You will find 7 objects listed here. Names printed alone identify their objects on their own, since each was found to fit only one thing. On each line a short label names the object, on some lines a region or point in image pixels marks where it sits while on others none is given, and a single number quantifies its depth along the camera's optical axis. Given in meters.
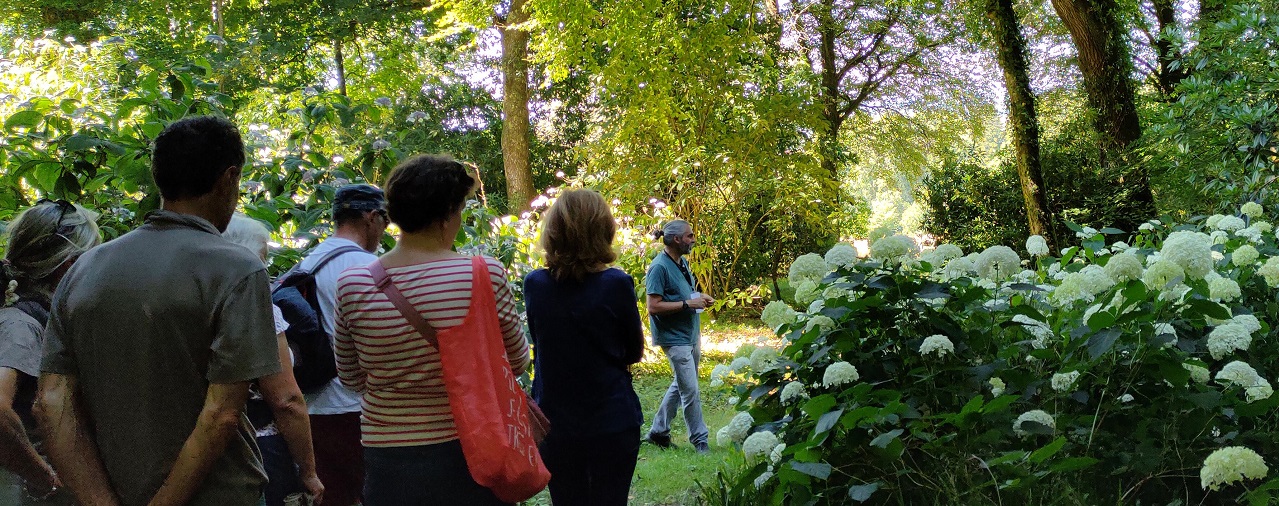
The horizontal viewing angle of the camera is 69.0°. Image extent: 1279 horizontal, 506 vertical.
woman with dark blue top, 3.30
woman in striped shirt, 2.43
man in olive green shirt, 1.99
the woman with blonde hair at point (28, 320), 2.49
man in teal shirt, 6.38
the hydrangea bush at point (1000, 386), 3.02
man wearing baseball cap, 3.41
